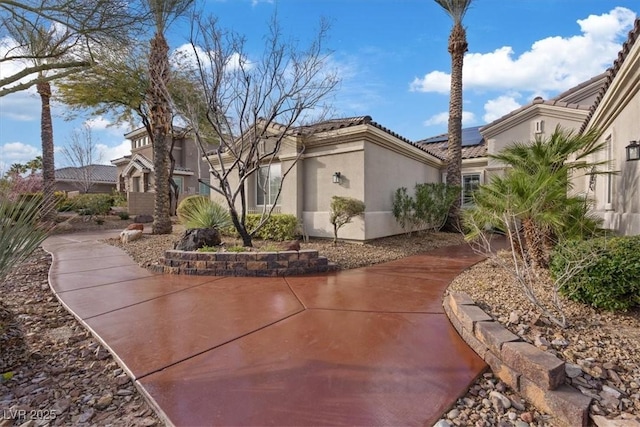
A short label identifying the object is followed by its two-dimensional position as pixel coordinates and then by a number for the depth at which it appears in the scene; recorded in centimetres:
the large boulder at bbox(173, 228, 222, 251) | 733
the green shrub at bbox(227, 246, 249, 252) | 695
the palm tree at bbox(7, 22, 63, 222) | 787
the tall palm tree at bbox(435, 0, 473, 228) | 1227
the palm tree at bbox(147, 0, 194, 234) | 862
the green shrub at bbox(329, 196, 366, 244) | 856
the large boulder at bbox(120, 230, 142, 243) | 1011
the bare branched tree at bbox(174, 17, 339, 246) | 756
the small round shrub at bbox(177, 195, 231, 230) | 986
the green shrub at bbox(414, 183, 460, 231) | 1060
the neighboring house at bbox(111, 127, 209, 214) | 2466
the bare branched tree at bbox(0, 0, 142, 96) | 718
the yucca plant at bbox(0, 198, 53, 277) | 323
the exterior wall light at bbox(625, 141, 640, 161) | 491
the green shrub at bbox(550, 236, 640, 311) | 343
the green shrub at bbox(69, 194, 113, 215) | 1700
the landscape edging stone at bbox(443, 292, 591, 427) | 217
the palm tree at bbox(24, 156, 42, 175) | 3456
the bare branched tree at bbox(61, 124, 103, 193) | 2722
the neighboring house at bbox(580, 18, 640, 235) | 467
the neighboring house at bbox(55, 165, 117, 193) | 2850
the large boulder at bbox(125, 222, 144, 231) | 1123
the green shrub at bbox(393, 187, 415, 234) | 1038
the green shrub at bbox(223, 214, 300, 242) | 949
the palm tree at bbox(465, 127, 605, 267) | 495
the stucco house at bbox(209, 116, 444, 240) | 917
